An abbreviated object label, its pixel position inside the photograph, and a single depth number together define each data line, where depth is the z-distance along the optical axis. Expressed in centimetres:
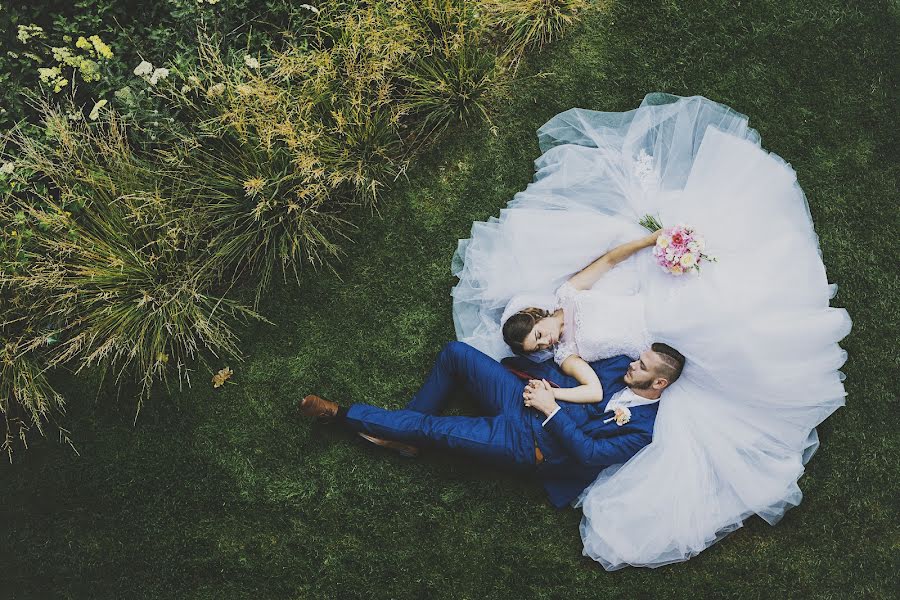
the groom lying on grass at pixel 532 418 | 426
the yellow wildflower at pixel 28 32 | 432
